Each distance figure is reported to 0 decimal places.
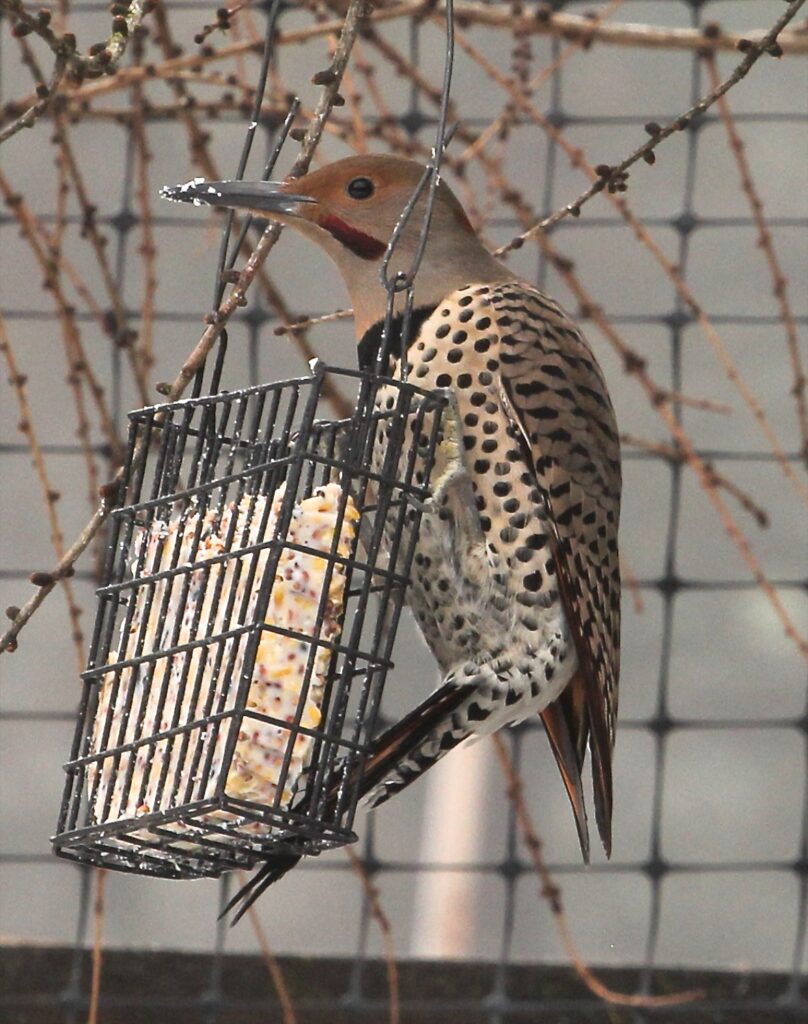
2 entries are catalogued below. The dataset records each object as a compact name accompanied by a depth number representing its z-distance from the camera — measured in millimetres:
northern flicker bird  5473
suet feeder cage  4570
